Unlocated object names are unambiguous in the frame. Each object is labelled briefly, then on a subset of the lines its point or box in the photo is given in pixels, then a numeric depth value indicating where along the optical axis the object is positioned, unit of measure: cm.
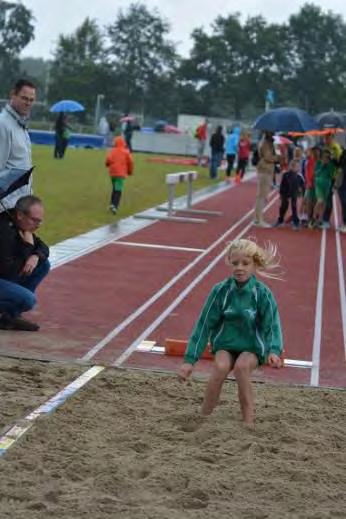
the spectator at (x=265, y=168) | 2198
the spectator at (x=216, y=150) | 3878
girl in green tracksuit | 691
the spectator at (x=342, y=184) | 2210
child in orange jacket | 2239
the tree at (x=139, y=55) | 11531
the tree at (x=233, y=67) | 11312
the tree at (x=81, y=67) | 11056
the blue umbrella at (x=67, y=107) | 4500
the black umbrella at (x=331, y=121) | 2450
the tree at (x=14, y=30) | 12400
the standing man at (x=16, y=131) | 991
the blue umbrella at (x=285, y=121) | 2288
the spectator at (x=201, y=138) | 4566
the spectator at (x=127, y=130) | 5429
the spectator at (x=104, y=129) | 6631
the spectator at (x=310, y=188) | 2262
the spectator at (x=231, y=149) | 4131
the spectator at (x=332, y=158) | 2203
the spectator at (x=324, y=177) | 2202
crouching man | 957
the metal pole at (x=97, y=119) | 8240
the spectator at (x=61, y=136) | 4191
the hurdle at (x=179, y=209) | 2172
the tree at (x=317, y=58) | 11488
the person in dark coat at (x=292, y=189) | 2202
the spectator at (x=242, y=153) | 3931
